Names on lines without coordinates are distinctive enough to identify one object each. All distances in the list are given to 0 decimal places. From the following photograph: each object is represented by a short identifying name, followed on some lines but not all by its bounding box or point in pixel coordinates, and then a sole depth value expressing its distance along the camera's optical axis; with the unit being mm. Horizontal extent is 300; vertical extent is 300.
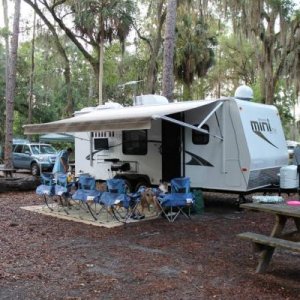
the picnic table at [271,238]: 4543
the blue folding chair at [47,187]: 9180
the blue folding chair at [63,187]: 8924
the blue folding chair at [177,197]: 8031
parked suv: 18328
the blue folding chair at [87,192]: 8148
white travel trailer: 8875
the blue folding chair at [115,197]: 7754
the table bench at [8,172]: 13973
